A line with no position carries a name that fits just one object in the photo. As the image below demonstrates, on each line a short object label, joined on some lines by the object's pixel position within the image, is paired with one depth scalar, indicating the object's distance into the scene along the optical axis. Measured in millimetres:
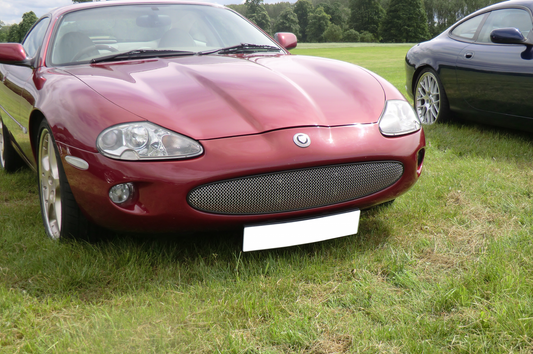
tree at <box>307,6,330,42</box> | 84062
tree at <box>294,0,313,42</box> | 91625
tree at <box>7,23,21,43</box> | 56588
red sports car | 2115
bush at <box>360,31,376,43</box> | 71562
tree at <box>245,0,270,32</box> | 81875
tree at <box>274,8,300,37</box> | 83750
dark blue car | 4238
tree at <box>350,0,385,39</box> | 77181
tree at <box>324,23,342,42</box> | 78562
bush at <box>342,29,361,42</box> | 74938
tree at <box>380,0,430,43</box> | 70000
